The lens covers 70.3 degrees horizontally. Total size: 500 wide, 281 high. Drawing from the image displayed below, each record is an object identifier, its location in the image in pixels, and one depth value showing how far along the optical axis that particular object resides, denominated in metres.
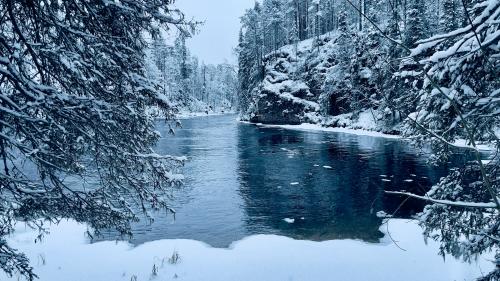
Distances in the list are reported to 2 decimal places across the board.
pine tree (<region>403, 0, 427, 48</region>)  32.81
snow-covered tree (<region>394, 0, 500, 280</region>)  3.97
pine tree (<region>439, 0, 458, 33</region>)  34.47
